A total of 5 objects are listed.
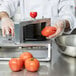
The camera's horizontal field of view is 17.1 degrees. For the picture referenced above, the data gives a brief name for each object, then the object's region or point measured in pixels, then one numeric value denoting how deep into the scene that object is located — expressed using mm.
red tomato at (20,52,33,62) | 1519
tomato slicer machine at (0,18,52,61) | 1613
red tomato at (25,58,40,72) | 1420
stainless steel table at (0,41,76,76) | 1430
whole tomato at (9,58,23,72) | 1431
